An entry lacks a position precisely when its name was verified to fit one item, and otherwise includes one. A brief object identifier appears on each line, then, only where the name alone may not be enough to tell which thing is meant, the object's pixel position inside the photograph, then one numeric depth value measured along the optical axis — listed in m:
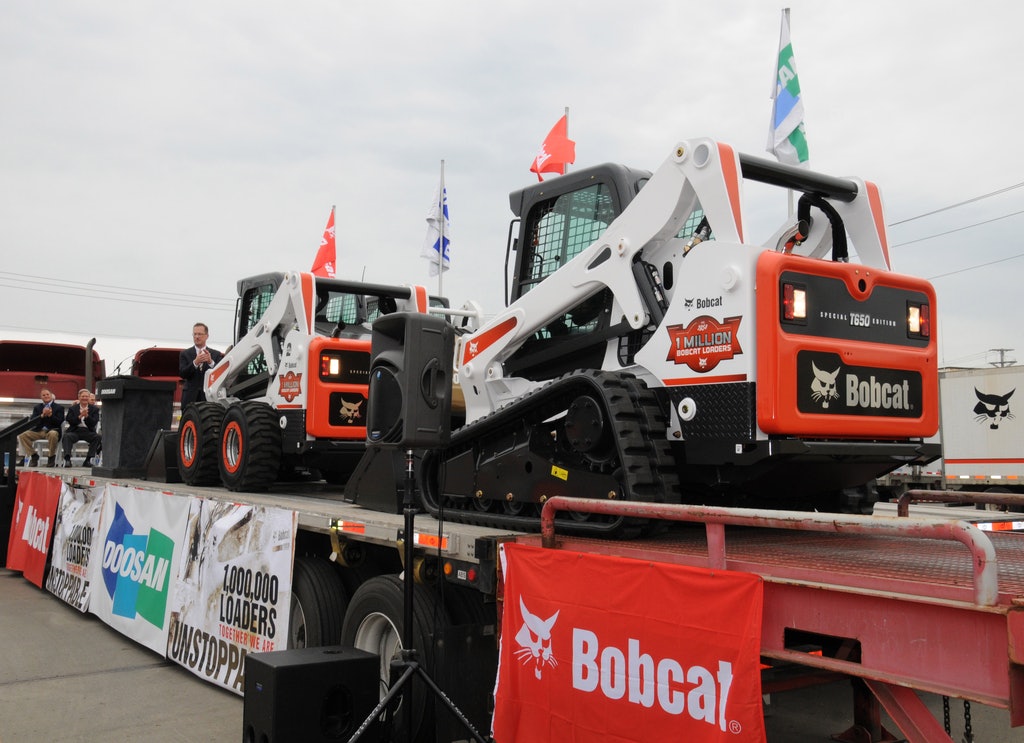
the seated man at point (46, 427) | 14.50
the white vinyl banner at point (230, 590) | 6.31
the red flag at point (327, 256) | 18.90
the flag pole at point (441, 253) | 20.72
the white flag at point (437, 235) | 21.31
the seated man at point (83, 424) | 15.15
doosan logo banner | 7.73
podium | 11.48
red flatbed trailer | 2.67
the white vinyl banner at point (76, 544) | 9.56
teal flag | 12.41
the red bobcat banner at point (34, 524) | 11.08
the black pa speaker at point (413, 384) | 4.89
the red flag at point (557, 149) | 11.89
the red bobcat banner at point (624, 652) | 3.36
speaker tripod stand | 4.36
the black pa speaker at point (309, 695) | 4.57
